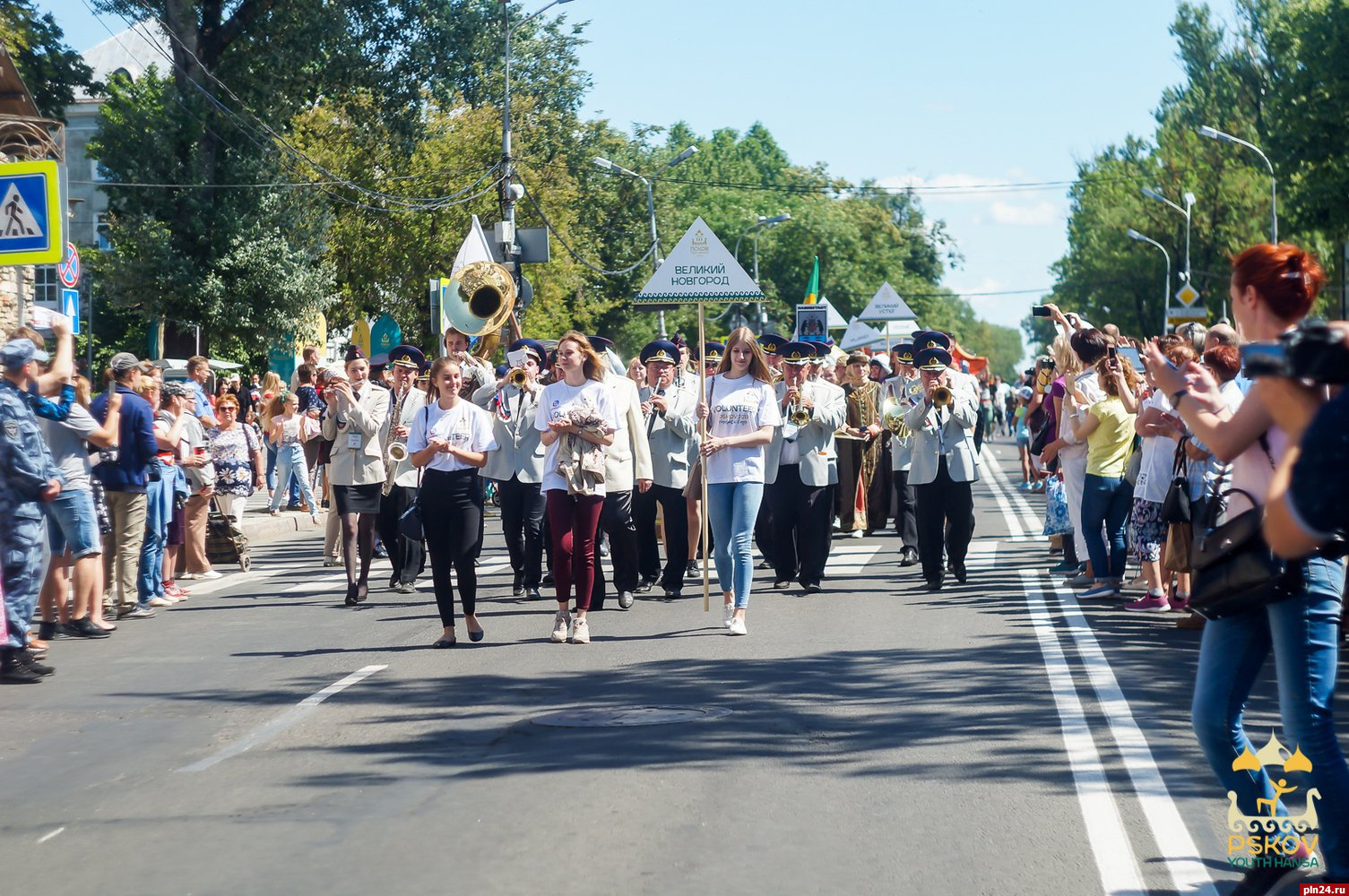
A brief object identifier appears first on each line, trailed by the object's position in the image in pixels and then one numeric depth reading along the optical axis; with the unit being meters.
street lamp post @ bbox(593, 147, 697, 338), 45.84
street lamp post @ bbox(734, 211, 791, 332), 64.18
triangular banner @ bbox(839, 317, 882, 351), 31.16
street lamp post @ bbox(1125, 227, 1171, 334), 68.15
